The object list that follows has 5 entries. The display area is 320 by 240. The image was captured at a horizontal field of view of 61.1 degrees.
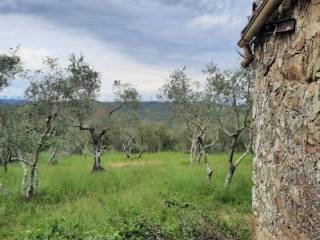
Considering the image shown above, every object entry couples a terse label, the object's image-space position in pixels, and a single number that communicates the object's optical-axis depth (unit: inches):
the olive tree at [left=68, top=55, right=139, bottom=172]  618.2
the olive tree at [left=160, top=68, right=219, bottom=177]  636.6
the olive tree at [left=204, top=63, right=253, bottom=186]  494.1
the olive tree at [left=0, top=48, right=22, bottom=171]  532.4
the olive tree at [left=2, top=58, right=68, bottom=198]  499.4
